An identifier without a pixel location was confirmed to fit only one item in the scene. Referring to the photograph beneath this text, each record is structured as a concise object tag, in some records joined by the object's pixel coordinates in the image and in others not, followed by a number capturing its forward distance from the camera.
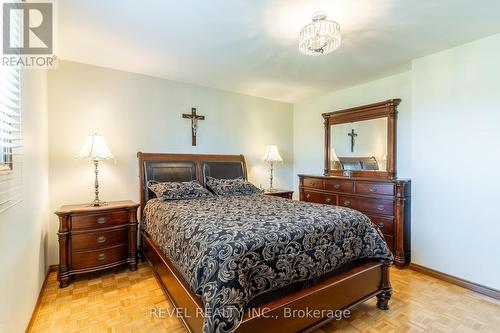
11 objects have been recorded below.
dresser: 2.92
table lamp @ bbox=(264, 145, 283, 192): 4.14
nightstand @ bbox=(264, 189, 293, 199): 3.82
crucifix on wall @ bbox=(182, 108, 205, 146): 3.69
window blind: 1.24
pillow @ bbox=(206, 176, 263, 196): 3.34
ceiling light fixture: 1.85
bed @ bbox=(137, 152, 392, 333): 1.36
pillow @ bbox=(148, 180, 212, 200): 2.88
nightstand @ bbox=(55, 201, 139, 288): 2.45
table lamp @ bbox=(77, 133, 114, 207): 2.63
